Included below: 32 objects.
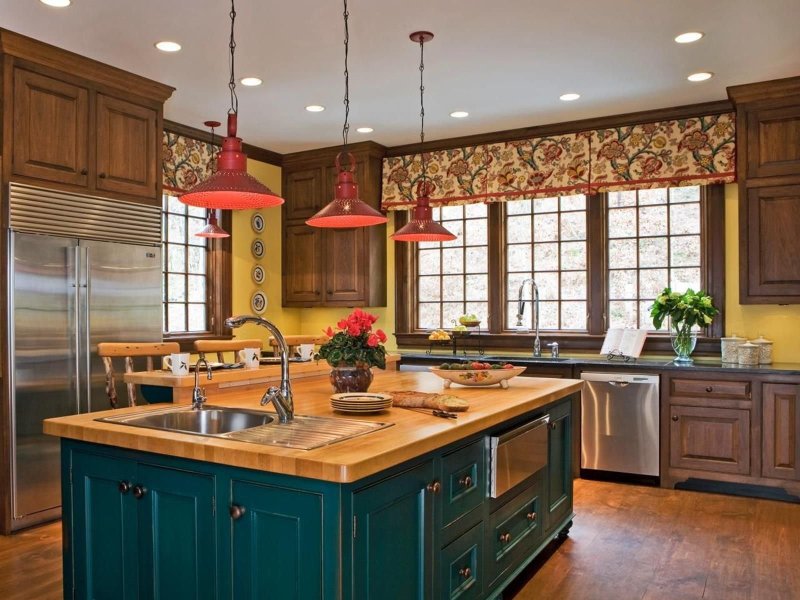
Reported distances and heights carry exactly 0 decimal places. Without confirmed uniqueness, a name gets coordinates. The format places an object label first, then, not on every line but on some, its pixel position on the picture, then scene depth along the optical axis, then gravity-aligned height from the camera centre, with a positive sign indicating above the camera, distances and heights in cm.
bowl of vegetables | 333 -37
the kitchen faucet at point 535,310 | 543 -10
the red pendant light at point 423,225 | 367 +40
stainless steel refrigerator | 381 -20
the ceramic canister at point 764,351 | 467 -37
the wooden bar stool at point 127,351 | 372 -28
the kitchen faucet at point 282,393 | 229 -32
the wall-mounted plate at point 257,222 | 635 +72
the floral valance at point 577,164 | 501 +109
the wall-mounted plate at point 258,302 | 636 -2
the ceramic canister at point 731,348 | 468 -36
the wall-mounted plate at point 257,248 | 637 +48
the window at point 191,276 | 564 +20
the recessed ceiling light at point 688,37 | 373 +144
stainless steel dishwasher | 470 -89
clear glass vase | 491 -34
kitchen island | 183 -65
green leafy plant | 482 -8
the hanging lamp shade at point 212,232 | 497 +50
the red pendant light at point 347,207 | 307 +42
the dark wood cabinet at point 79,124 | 382 +109
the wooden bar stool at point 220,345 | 428 -29
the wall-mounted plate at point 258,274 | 638 +24
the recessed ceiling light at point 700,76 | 439 +144
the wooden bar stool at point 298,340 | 520 -32
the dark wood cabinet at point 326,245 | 622 +51
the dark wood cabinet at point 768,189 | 451 +72
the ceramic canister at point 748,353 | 459 -38
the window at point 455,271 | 608 +25
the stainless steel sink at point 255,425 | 204 -42
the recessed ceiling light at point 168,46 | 384 +144
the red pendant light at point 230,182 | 247 +43
